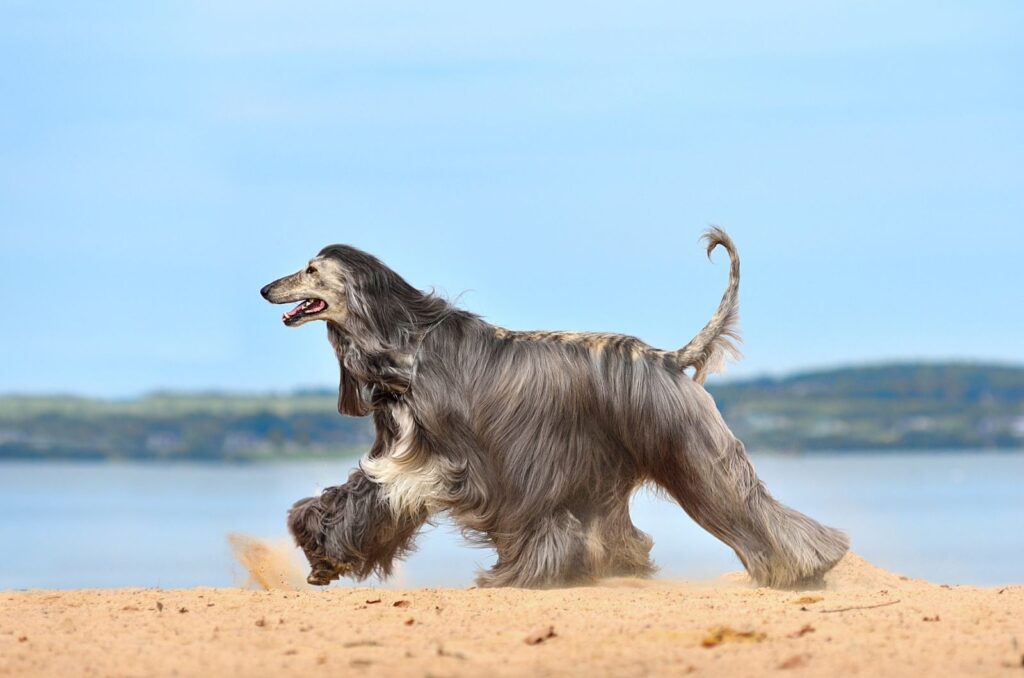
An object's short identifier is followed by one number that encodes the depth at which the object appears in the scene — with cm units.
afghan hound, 1864
